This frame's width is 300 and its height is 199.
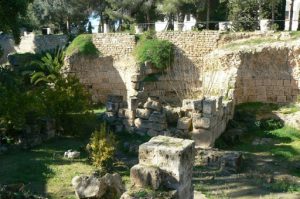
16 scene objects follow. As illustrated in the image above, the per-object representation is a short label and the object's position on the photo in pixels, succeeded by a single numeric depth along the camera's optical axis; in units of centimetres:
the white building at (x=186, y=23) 2852
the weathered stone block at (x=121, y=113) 1750
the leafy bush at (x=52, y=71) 1691
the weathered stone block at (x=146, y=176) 768
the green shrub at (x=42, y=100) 1480
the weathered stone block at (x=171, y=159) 794
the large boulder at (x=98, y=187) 959
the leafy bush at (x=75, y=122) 1666
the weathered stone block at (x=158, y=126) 1652
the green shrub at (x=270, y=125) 1822
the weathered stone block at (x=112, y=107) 1781
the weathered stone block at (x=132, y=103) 1713
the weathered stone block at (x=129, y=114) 1722
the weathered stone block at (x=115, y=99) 1788
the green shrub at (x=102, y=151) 1270
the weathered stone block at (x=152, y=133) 1661
